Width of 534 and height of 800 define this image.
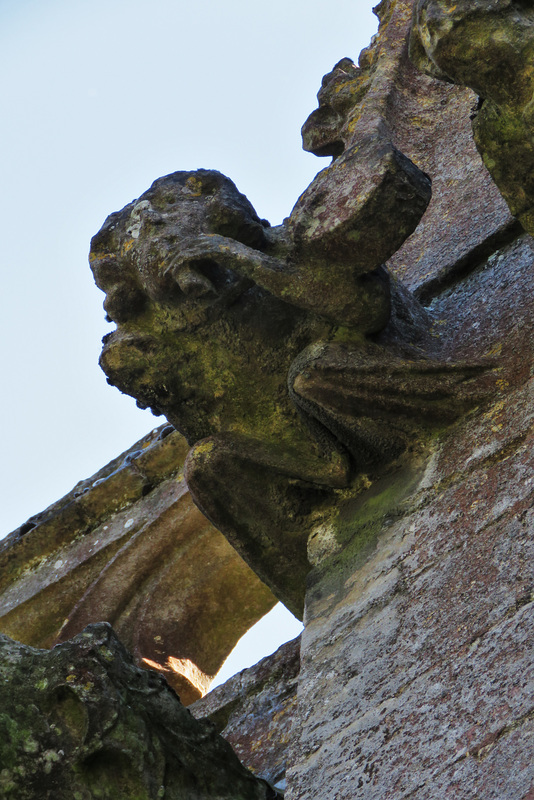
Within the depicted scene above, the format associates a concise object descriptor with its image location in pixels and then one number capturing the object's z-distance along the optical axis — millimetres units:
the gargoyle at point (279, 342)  5879
